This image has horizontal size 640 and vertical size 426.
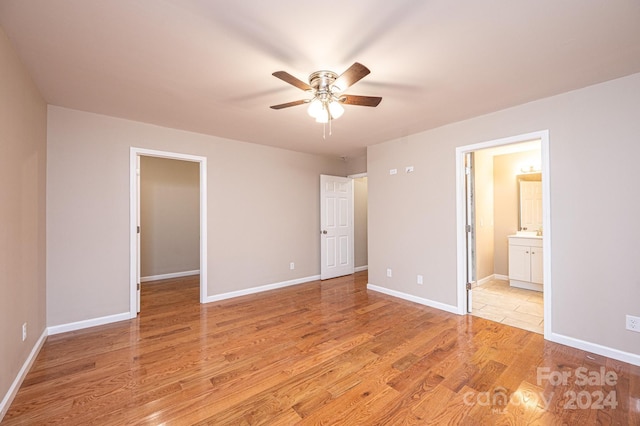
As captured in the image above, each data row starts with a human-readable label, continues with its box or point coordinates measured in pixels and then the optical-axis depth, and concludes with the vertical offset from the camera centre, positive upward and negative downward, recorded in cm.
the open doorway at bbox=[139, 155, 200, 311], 536 -17
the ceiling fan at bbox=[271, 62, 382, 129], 210 +91
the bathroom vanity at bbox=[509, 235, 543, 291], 434 -81
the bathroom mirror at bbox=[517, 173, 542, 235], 483 +19
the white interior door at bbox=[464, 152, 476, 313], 348 -14
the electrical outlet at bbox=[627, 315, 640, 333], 228 -94
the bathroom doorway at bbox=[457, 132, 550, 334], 343 -32
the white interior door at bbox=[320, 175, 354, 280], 528 -25
